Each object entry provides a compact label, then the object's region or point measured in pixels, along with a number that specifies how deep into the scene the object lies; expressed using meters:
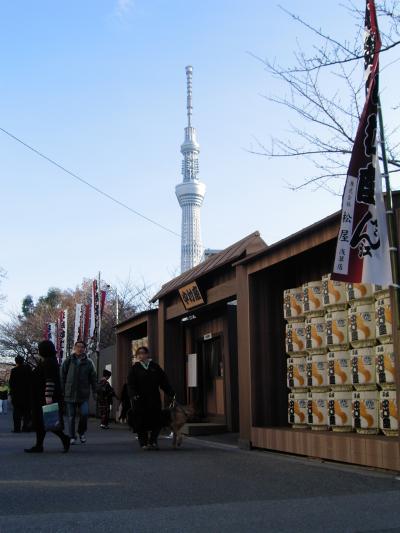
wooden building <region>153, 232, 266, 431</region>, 14.17
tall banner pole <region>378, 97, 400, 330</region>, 7.56
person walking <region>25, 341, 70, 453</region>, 10.84
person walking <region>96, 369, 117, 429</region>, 18.53
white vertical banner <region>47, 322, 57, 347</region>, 39.69
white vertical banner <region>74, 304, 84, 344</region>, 29.97
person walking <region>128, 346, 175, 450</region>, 11.62
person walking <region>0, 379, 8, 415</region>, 32.31
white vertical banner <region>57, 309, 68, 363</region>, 35.09
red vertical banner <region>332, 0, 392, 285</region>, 7.60
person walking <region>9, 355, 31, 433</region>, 16.68
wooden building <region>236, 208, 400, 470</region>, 10.48
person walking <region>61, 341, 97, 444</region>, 12.65
